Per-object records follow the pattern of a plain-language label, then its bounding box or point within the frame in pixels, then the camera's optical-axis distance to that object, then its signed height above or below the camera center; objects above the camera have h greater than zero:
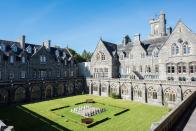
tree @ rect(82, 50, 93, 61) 86.55 +9.04
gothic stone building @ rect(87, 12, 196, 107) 32.66 +1.61
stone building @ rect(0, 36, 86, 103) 36.47 -0.08
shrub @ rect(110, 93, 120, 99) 40.28 -6.18
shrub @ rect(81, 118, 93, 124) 22.90 -6.98
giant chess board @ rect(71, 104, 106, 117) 27.11 -6.91
